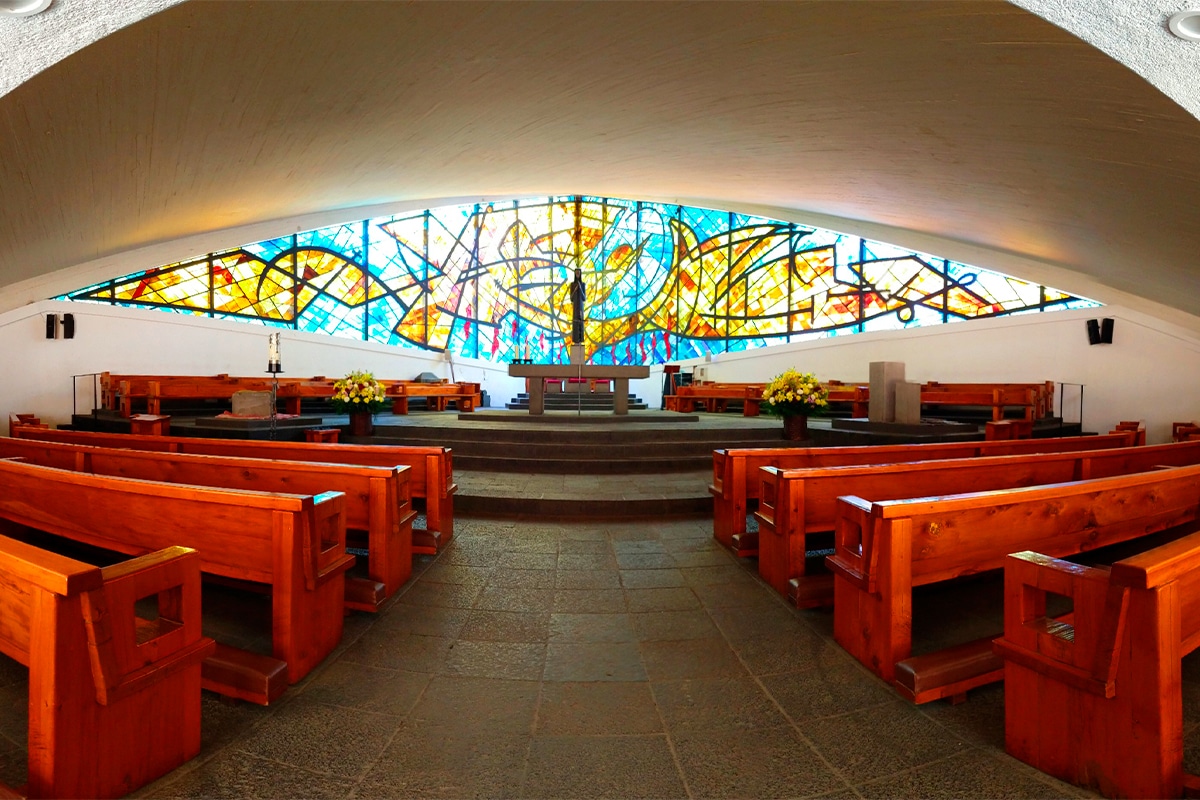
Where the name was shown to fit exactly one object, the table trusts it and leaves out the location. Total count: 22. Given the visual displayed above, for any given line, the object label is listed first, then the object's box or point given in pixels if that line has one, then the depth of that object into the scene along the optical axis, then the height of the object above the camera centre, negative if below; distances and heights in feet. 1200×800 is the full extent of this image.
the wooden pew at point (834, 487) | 7.25 -1.41
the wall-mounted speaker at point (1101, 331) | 25.07 +3.08
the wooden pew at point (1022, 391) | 21.54 +0.17
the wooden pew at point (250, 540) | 5.06 -1.56
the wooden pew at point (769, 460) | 9.14 -1.24
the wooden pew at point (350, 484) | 7.05 -1.28
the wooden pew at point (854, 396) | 24.21 -0.04
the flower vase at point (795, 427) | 17.47 -1.08
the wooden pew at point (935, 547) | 4.96 -1.68
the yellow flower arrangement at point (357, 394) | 17.08 +0.07
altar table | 21.44 +0.91
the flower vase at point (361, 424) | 17.80 -0.96
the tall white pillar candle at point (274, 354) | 16.35 +1.36
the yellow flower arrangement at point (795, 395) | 16.96 +0.01
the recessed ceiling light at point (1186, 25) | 6.03 +4.39
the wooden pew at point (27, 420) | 18.84 -0.87
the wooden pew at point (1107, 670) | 3.53 -2.01
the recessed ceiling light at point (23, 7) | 5.50 +4.18
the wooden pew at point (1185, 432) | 19.91 -1.48
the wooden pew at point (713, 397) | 25.39 -0.08
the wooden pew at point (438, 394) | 25.54 +0.10
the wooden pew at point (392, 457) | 9.16 -1.14
